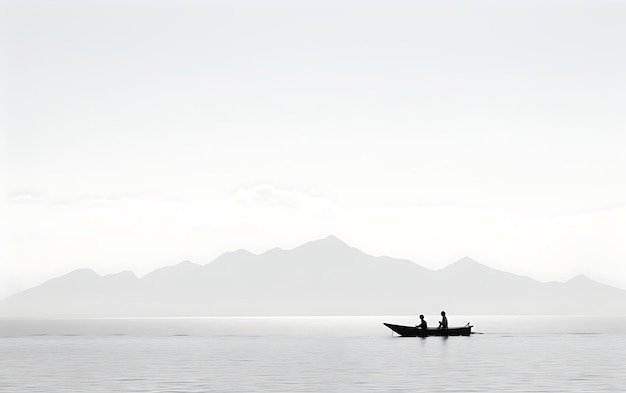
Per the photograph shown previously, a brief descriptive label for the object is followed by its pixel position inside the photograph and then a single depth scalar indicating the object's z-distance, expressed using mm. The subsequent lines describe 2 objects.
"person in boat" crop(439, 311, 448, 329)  117688
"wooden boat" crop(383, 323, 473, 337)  118225
